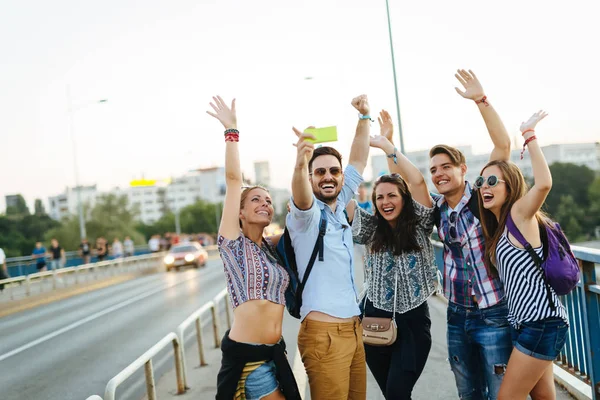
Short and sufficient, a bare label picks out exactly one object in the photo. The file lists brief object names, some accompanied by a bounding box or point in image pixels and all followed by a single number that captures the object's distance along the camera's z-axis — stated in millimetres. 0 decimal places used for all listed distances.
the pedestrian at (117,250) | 32384
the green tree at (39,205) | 117312
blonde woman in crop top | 3211
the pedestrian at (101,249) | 29812
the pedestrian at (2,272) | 17361
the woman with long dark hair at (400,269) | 3758
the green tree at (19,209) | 88488
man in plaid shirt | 3496
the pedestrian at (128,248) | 36344
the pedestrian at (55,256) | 24109
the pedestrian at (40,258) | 22734
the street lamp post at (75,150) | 32281
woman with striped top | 3211
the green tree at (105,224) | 74562
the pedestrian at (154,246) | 41244
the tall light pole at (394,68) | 18689
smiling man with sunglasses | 3250
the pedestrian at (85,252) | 28531
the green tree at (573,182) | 96812
